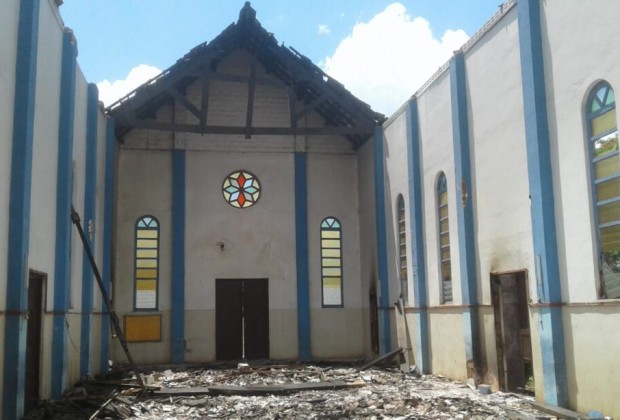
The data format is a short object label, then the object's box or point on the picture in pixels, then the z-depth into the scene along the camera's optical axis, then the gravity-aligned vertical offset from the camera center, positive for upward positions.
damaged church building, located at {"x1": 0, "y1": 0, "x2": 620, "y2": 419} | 9.03 +1.99
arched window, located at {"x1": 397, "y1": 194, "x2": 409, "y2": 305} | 15.57 +1.38
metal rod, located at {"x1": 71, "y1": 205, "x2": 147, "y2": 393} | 12.10 +0.89
